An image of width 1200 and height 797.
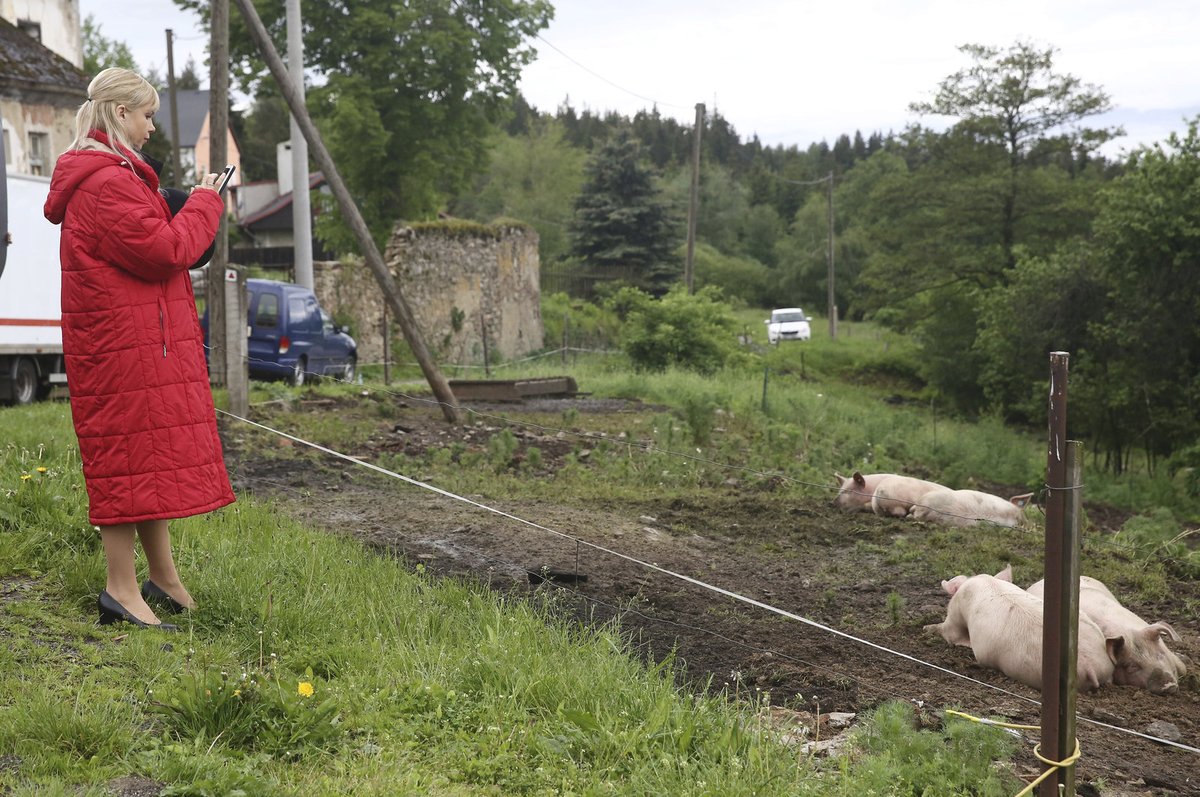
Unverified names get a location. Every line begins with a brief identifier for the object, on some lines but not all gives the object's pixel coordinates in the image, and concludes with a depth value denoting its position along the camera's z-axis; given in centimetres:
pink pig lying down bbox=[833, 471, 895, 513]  1009
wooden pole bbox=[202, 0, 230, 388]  1187
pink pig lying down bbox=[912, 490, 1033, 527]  964
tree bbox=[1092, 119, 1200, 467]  2095
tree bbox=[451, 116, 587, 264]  6501
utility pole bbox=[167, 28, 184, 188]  3959
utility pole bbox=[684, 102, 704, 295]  3516
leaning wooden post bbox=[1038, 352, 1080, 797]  371
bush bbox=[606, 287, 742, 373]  2750
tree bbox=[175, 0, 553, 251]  3195
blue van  2017
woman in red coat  462
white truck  1514
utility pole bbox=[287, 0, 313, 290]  2323
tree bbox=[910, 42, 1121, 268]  3581
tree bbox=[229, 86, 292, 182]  7256
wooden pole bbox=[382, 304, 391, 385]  2173
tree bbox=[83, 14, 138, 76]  6072
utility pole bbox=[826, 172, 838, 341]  5366
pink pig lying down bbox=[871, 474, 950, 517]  1000
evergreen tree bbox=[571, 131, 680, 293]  4397
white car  4716
